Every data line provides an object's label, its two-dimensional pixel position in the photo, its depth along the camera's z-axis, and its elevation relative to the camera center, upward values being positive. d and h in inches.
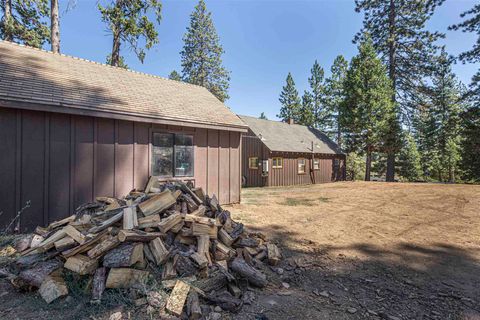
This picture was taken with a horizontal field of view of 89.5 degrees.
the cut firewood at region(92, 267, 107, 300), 106.5 -54.2
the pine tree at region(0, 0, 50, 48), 517.0 +326.1
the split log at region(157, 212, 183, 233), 137.6 -34.2
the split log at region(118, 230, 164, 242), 121.5 -37.4
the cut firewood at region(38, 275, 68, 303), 106.3 -56.0
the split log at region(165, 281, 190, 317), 100.7 -59.1
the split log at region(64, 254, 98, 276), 113.3 -48.2
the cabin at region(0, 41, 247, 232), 206.2 +28.6
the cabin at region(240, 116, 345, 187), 677.3 +20.5
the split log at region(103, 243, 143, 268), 114.0 -44.8
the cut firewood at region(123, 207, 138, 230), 135.3 -31.6
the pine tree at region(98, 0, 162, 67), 538.3 +318.4
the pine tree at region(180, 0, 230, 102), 1179.3 +549.2
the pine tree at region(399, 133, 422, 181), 1114.7 -0.6
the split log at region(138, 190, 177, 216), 151.7 -25.9
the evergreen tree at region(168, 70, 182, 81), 1624.0 +597.3
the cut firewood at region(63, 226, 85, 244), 128.7 -38.6
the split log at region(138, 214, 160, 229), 138.5 -33.9
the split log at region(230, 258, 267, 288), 127.1 -58.9
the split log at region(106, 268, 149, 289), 110.0 -53.4
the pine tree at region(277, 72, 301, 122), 1396.4 +370.4
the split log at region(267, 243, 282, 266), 153.2 -59.6
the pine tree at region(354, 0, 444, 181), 808.9 +416.2
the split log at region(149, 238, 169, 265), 122.4 -45.1
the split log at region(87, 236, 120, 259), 117.1 -41.3
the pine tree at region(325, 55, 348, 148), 1200.8 +394.9
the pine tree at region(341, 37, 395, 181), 801.6 +213.4
